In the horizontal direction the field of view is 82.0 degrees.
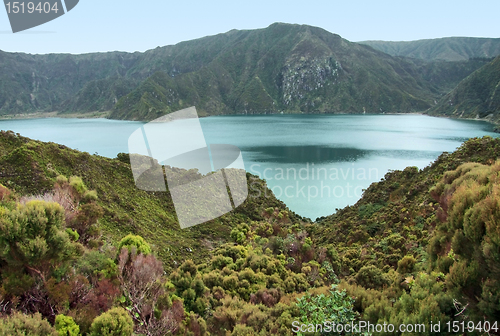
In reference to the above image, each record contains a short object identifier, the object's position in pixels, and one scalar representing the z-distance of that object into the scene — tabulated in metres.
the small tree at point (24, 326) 5.14
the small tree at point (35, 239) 6.37
